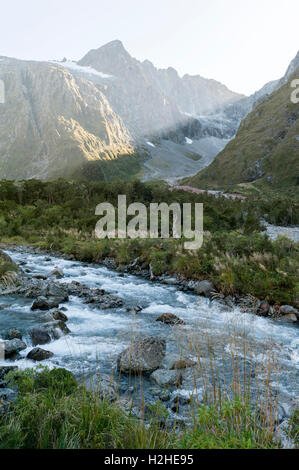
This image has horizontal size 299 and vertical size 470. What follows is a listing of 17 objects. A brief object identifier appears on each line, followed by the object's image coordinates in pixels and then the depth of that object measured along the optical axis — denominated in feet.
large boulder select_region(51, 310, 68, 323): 31.23
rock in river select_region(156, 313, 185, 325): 31.02
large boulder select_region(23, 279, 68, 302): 38.61
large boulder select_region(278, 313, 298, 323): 32.22
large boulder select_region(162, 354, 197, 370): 21.13
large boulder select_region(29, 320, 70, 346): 25.31
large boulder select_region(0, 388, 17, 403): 14.43
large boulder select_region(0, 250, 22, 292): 42.22
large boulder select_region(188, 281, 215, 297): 41.68
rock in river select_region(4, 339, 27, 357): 22.36
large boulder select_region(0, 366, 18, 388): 16.74
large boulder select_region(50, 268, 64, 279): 51.39
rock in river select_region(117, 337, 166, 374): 21.20
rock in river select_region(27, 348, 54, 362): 22.20
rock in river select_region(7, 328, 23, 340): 25.76
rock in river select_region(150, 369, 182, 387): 19.52
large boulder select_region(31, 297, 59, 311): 34.53
